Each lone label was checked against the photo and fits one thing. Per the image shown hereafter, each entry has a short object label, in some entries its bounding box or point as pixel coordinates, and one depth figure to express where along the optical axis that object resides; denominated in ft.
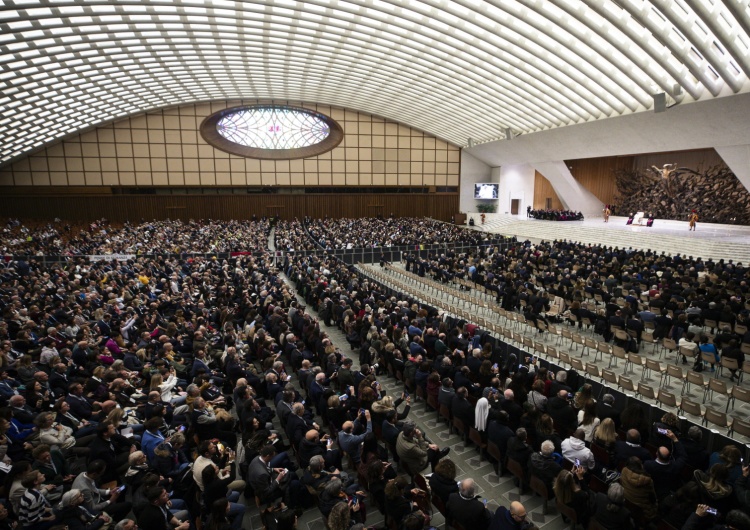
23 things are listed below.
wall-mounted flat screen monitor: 142.82
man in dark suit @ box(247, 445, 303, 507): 14.24
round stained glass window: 127.65
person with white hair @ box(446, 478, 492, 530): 13.05
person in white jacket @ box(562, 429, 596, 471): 16.26
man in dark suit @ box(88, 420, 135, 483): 15.02
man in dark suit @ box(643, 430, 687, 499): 15.25
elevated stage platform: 66.69
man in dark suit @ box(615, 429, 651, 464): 16.24
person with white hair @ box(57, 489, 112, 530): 12.00
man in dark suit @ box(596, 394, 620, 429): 19.65
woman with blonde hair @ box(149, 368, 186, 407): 19.92
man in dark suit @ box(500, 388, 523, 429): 19.71
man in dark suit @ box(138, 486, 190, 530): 11.91
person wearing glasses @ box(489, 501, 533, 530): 12.00
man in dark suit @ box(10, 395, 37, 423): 17.28
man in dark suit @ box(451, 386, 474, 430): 20.68
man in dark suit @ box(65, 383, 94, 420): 18.70
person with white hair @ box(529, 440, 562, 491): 15.69
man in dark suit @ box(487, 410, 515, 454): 18.21
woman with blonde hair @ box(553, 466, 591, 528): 14.28
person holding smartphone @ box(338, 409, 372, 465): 17.31
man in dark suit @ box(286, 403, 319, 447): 17.40
